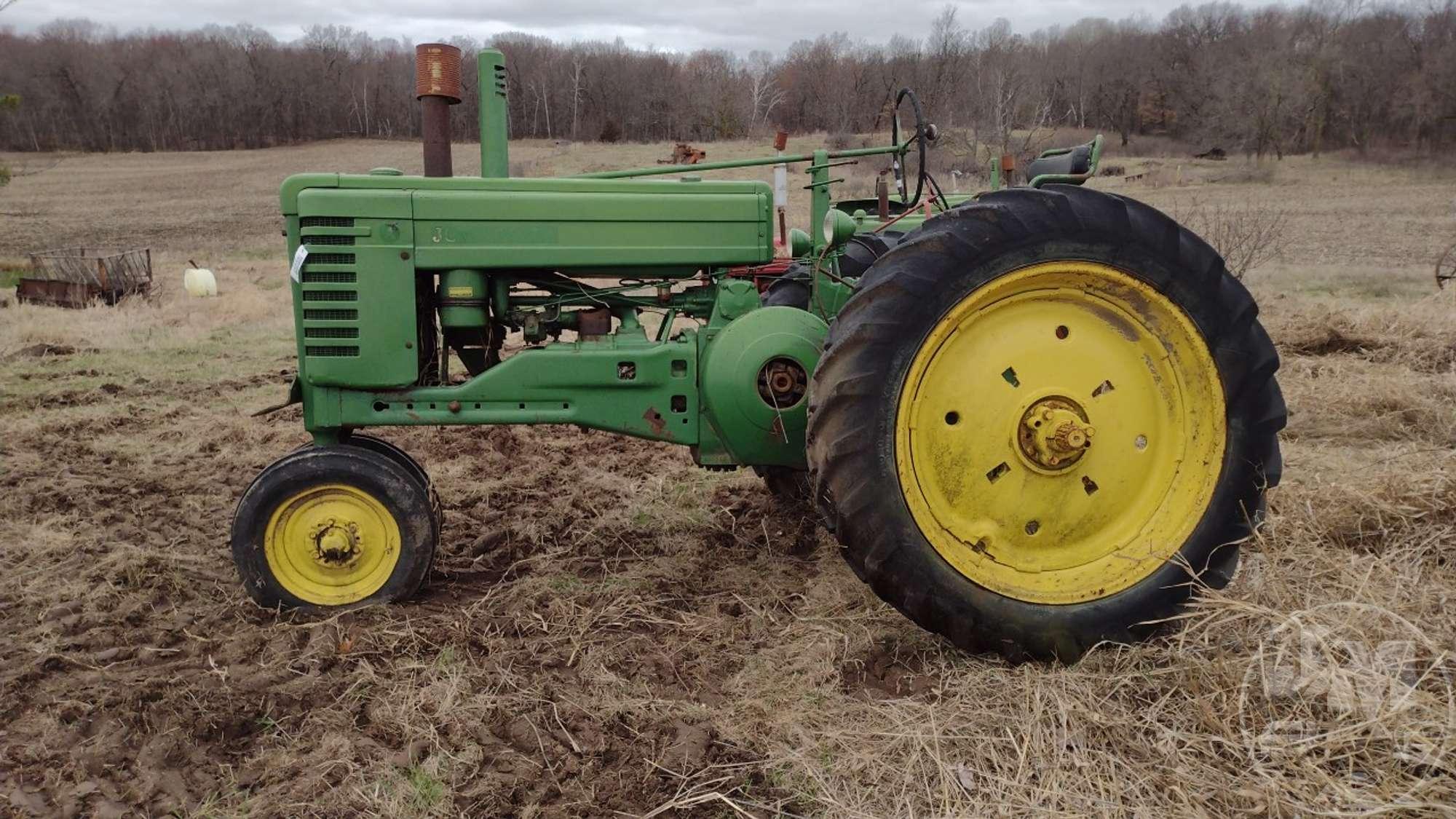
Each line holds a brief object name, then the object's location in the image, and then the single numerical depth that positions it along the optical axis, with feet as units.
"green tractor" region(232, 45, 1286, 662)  8.64
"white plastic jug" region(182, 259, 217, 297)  42.16
